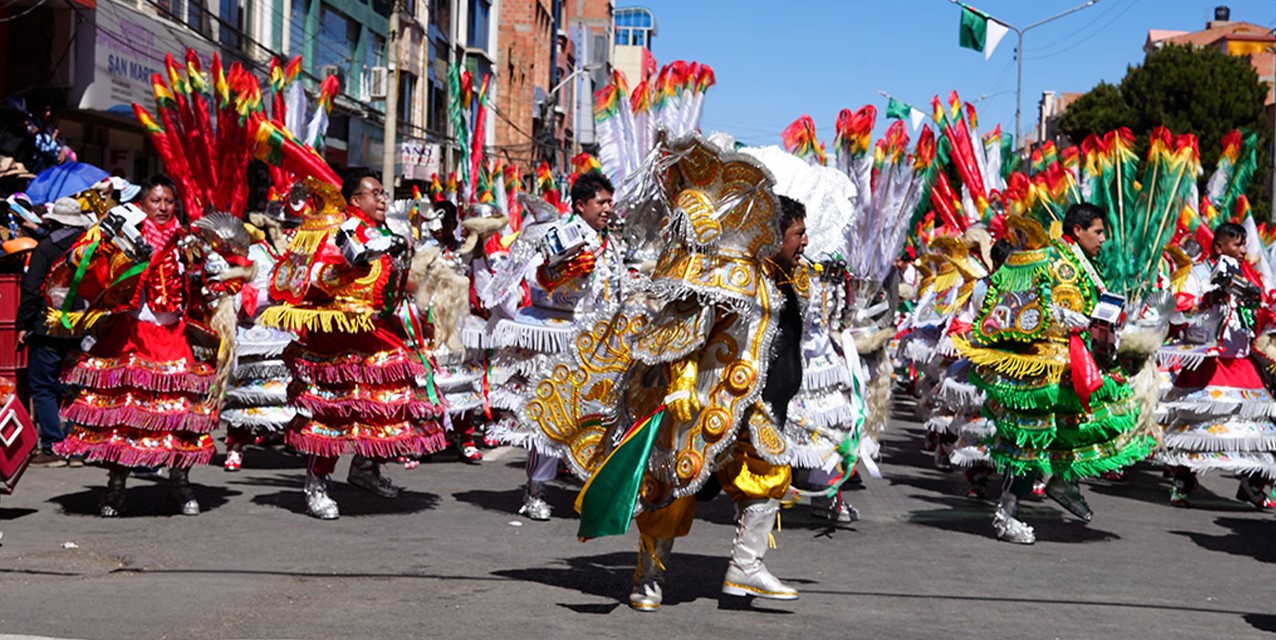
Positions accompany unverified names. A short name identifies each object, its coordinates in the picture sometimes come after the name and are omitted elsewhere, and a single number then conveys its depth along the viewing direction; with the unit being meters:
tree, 43.03
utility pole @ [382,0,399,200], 24.86
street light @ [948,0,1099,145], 37.14
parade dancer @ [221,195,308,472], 10.84
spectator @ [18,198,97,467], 10.36
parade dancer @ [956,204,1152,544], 8.38
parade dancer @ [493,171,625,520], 8.86
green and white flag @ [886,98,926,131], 20.25
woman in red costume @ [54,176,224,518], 8.30
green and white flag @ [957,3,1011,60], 24.31
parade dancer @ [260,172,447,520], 8.52
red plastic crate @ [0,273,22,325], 10.90
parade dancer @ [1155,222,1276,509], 10.35
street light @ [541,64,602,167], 59.06
